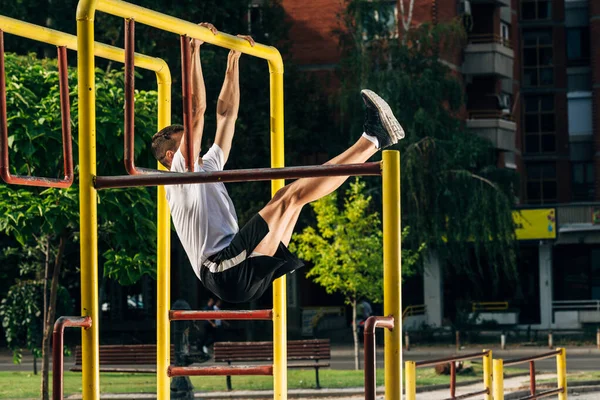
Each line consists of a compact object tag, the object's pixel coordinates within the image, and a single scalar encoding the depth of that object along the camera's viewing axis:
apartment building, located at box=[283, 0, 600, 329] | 45.78
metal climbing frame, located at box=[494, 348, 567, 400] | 12.68
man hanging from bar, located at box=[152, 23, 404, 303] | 6.13
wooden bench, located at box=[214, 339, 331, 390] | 23.77
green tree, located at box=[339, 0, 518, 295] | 37.00
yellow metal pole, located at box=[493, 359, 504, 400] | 12.66
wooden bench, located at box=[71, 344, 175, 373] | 23.38
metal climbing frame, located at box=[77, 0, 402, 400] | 5.59
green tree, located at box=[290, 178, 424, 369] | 31.08
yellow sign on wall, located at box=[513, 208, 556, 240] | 46.50
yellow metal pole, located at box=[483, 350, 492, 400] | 12.79
